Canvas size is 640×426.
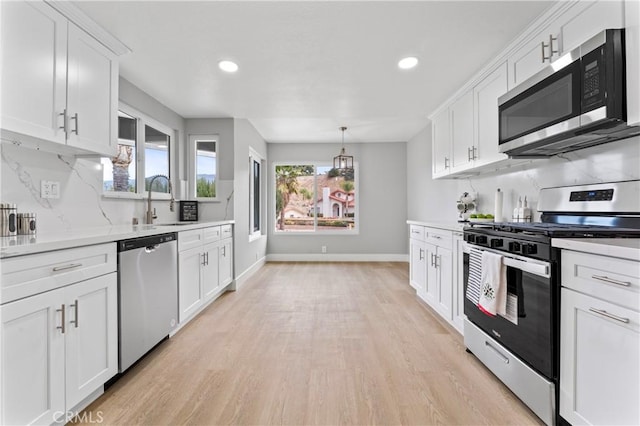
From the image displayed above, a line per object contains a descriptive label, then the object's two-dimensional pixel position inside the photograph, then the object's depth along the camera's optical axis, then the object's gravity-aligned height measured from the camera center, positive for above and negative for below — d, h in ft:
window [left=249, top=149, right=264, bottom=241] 17.12 +1.17
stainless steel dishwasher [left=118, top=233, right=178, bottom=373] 6.24 -1.89
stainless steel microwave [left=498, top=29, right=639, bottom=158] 4.86 +2.10
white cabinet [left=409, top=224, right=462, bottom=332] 8.95 -1.86
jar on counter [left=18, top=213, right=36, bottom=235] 5.89 -0.21
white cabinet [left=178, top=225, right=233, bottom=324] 9.05 -1.87
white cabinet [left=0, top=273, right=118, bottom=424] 4.04 -2.13
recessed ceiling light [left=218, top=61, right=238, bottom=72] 8.68 +4.32
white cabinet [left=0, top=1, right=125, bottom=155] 5.11 +2.57
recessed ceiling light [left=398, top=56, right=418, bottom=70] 8.38 +4.32
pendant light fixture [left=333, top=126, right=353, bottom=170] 17.84 +3.42
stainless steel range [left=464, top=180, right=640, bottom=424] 4.84 -1.21
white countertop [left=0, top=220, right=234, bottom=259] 4.15 -0.44
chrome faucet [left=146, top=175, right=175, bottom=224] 10.29 +0.22
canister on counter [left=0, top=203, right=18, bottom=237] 5.47 -0.13
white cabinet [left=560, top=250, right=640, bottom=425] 3.70 -1.70
